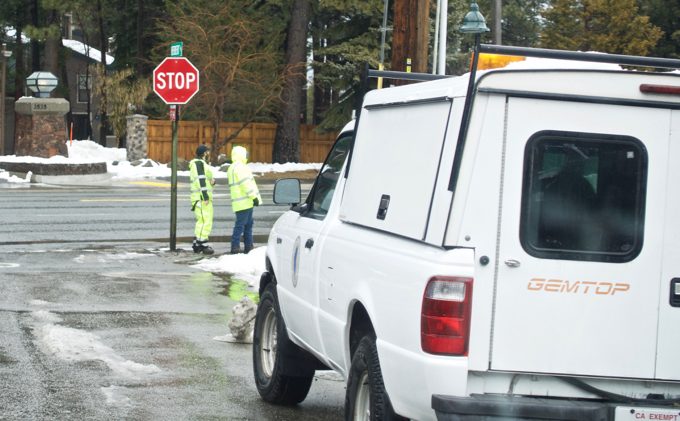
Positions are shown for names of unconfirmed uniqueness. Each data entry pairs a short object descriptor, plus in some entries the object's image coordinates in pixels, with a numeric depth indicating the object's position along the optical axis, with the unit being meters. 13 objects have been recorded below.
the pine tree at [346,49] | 46.16
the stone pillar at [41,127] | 36.38
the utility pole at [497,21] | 33.50
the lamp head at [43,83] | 38.28
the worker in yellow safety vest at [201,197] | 17.62
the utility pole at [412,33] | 14.52
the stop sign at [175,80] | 18.47
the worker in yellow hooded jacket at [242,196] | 17.22
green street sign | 18.12
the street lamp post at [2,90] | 44.32
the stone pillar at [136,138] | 44.72
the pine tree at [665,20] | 46.19
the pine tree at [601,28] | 42.53
